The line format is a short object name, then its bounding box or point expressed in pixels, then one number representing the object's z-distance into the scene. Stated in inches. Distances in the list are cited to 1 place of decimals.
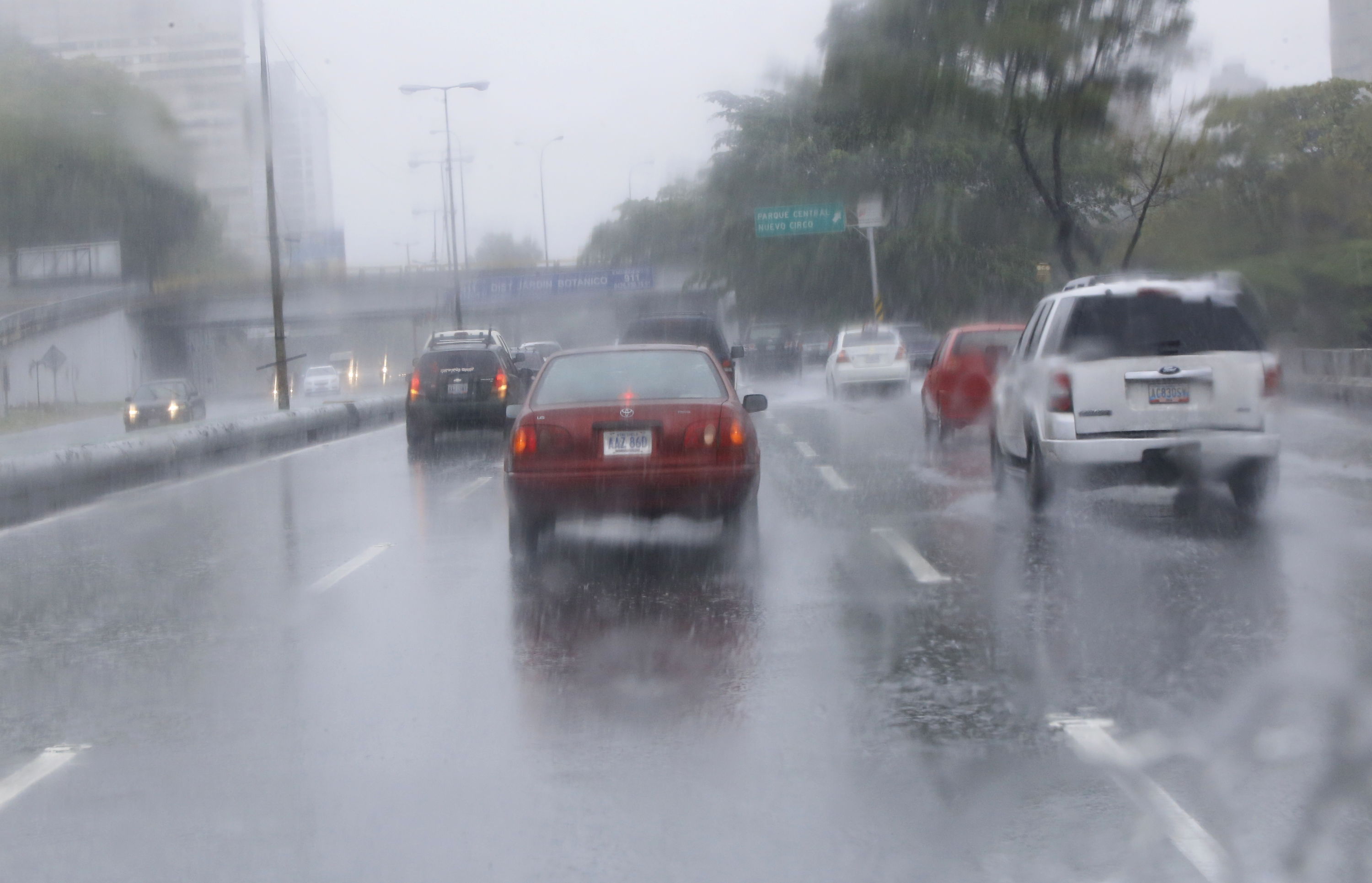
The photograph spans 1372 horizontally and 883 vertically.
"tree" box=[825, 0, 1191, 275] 1184.8
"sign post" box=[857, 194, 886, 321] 1945.1
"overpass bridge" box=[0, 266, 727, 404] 2086.6
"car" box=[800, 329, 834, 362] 2164.1
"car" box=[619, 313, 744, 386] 1113.4
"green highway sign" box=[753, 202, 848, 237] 2091.5
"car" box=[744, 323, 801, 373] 2032.5
